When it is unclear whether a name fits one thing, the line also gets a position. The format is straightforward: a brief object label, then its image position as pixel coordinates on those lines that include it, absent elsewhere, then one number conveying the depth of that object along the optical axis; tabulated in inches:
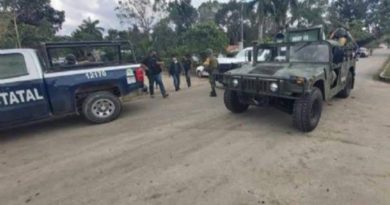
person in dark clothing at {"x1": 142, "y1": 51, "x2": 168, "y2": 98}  382.0
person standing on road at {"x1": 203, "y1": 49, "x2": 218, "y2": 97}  373.1
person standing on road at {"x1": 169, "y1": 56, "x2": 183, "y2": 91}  435.5
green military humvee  211.6
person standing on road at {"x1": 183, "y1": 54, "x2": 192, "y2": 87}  483.7
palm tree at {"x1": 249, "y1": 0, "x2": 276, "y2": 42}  1071.2
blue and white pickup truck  227.8
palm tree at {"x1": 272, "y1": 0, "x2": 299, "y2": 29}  1095.0
